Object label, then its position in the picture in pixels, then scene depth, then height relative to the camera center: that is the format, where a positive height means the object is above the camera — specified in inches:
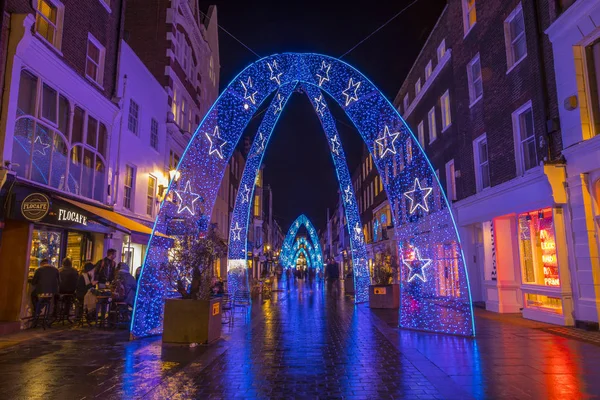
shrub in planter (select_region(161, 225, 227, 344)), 353.1 -15.5
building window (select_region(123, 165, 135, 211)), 664.8 +130.6
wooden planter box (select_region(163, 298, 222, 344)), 352.5 -40.1
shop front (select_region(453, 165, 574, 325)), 452.8 +32.2
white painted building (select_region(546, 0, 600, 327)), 412.8 +126.8
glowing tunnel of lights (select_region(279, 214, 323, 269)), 2296.0 +207.1
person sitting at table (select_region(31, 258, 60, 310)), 428.5 -9.3
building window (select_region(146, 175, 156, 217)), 756.5 +133.2
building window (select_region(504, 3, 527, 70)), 540.6 +295.9
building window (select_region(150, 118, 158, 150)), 768.9 +246.0
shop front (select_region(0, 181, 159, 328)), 404.8 +41.9
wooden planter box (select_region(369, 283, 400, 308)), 649.6 -37.6
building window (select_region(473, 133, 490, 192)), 631.8 +158.8
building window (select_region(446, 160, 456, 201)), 754.2 +157.1
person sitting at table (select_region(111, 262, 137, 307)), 457.7 -14.7
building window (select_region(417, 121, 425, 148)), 905.5 +291.8
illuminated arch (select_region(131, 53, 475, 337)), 390.9 +87.7
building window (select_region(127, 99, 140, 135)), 677.3 +245.3
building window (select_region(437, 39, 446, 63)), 807.2 +415.4
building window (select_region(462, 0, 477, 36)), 678.5 +403.5
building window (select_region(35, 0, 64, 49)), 466.9 +274.7
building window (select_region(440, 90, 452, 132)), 772.5 +288.4
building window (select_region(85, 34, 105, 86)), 566.6 +279.3
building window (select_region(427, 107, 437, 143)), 844.0 +281.4
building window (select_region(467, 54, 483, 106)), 651.5 +290.8
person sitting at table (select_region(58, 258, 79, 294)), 466.9 -7.0
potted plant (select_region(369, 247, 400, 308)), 651.5 -23.8
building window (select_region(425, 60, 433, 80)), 874.1 +409.8
